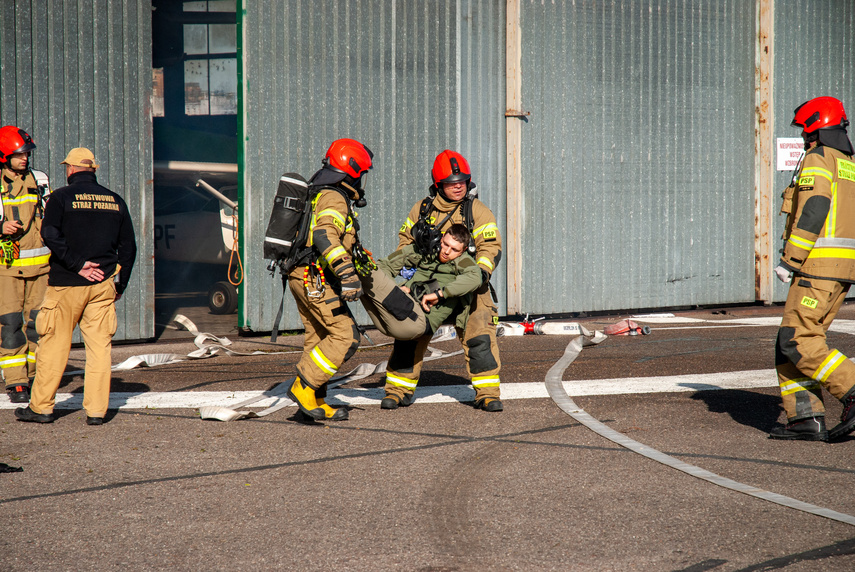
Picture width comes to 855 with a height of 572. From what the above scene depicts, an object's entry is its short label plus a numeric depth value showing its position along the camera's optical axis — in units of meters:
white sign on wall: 26.81
